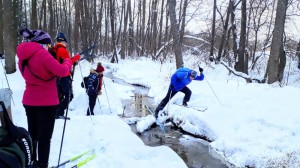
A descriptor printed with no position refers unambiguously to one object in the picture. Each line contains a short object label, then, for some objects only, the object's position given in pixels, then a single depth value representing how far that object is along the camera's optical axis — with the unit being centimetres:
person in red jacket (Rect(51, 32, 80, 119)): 375
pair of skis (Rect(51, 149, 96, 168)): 291
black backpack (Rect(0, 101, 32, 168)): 129
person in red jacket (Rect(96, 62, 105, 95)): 623
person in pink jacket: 245
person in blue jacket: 623
